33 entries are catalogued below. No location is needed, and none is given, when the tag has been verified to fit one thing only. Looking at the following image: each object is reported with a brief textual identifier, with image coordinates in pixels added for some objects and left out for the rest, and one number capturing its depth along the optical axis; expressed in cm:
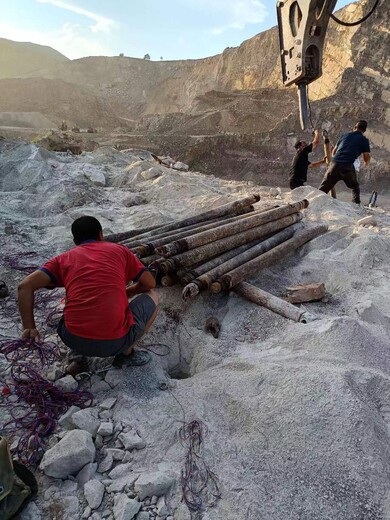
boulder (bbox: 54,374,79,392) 255
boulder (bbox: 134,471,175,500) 182
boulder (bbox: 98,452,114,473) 198
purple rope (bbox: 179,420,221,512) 184
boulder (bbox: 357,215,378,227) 549
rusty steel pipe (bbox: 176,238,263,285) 362
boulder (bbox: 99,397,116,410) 237
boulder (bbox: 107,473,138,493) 186
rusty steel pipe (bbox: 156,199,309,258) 381
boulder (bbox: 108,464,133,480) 195
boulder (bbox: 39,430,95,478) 191
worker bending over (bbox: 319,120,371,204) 645
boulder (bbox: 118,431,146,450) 210
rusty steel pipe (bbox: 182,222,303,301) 337
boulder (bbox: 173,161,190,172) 1245
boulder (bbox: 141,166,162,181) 890
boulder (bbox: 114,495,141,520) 171
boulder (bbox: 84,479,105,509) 180
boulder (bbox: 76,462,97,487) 191
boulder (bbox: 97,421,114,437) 216
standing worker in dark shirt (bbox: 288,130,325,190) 716
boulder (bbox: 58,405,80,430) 222
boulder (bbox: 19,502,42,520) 174
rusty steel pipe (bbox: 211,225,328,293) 357
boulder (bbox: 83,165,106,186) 876
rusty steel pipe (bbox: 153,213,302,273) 362
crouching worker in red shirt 245
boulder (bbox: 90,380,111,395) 254
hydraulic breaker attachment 312
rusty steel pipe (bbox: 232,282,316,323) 328
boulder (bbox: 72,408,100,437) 219
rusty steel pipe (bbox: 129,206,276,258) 402
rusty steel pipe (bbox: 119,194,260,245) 489
